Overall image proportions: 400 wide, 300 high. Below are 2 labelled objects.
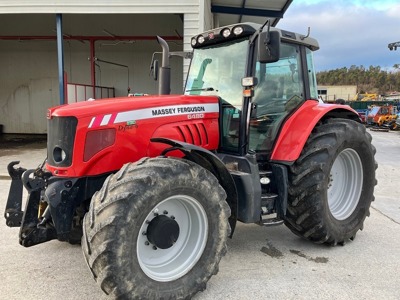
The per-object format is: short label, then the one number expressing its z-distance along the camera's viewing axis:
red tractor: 2.51
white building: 10.69
